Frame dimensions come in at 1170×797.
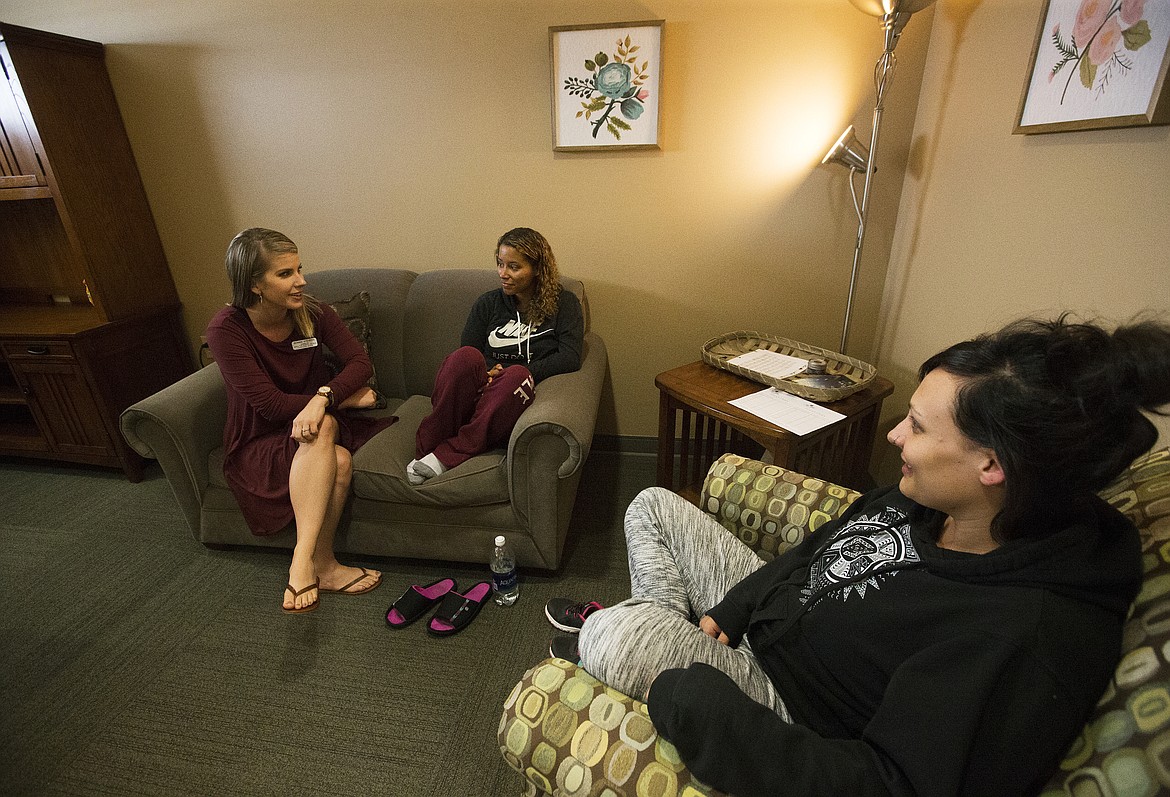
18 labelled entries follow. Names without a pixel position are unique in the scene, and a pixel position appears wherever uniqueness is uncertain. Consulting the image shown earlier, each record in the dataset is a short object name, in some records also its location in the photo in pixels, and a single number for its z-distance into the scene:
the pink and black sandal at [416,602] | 1.68
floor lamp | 1.56
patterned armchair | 0.56
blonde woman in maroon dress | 1.69
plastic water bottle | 1.71
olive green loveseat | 1.64
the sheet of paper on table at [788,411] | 1.57
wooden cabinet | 2.13
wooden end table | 1.59
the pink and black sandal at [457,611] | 1.64
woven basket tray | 1.70
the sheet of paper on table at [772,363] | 1.86
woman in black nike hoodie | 1.76
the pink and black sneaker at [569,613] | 1.61
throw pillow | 2.15
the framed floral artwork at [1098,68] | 1.05
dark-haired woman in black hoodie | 0.59
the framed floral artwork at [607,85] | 2.01
